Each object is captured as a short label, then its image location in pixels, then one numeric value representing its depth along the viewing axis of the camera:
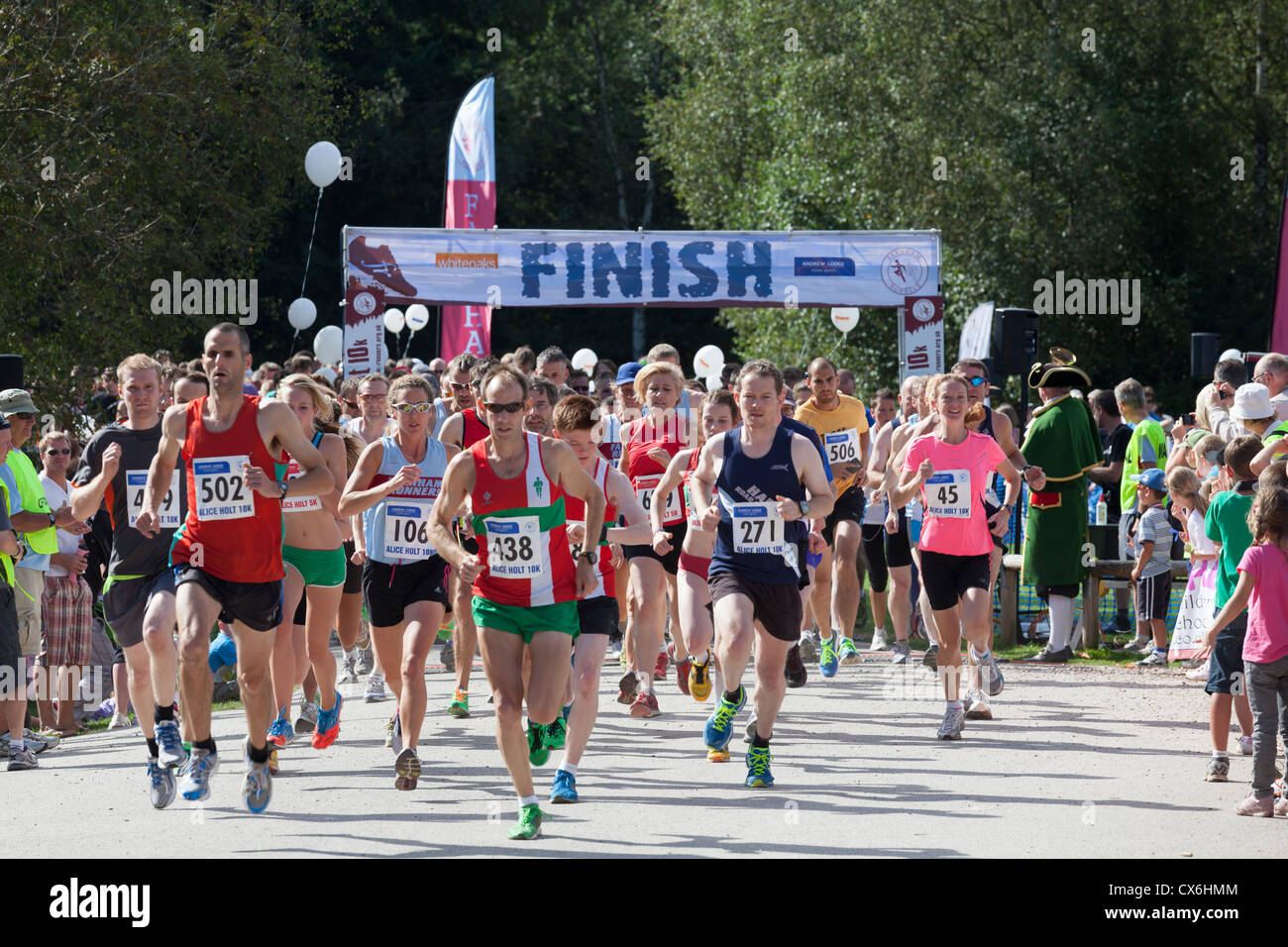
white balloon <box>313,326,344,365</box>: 22.36
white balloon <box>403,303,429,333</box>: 25.52
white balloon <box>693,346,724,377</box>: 22.45
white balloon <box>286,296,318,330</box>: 23.65
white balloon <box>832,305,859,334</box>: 24.55
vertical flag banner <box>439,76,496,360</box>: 21.28
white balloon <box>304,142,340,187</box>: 21.45
